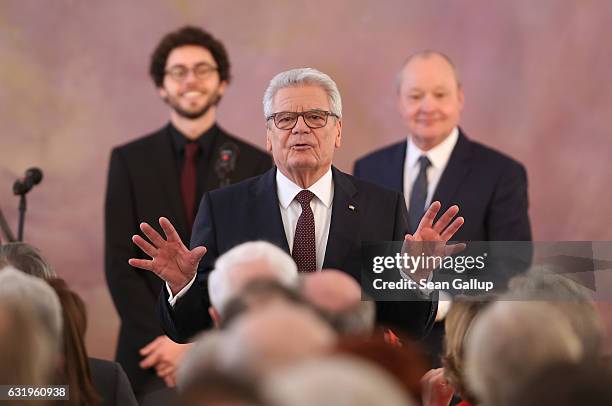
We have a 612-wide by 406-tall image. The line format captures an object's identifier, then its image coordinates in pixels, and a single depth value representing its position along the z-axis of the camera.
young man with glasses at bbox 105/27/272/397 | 10.62
